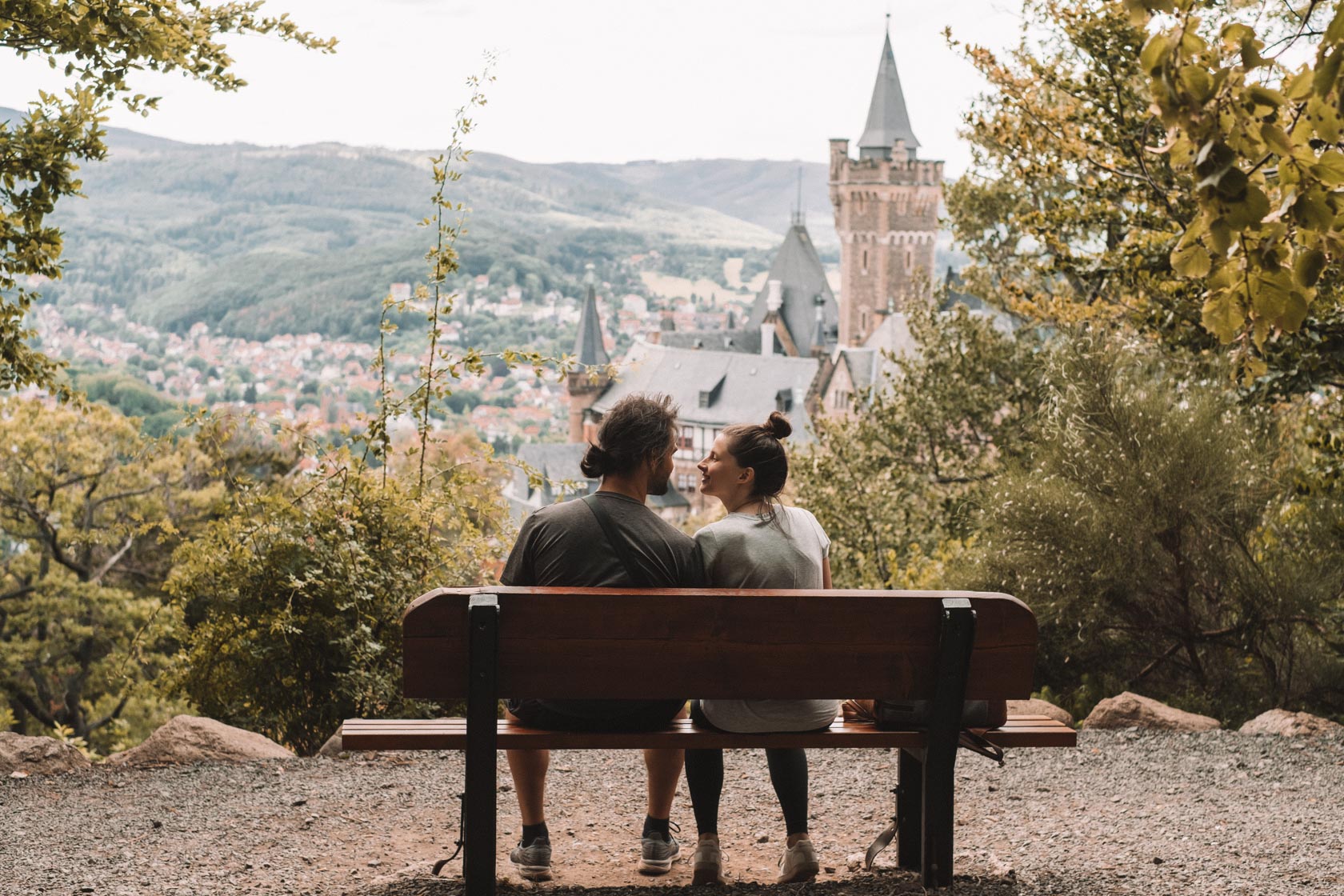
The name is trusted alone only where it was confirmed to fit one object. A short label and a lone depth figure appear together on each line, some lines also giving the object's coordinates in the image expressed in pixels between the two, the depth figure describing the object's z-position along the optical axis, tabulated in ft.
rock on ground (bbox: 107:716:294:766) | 18.51
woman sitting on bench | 12.39
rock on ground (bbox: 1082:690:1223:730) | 21.31
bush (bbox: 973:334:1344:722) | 25.35
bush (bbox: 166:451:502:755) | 20.04
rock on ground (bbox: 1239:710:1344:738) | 20.66
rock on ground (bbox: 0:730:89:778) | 18.06
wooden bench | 11.12
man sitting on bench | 12.01
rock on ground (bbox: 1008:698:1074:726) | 21.34
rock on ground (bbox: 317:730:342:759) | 18.85
